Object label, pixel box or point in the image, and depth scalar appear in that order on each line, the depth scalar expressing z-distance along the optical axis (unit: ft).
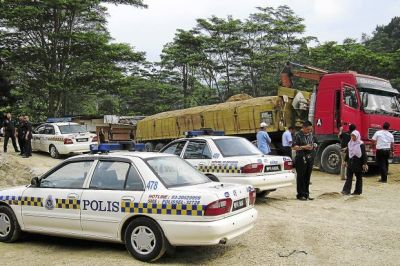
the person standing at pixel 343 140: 45.47
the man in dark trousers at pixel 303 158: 33.78
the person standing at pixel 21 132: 59.57
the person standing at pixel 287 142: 45.85
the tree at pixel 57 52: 88.12
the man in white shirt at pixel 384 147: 46.06
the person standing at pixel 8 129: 62.08
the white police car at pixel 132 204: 18.11
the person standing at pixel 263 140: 43.63
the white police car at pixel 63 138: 62.03
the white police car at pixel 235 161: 30.86
